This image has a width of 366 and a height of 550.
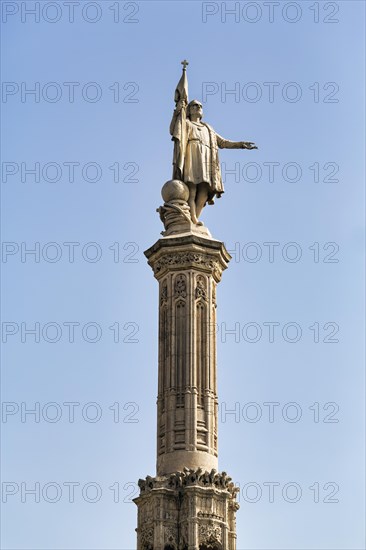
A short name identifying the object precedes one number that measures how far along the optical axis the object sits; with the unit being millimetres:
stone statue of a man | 36000
